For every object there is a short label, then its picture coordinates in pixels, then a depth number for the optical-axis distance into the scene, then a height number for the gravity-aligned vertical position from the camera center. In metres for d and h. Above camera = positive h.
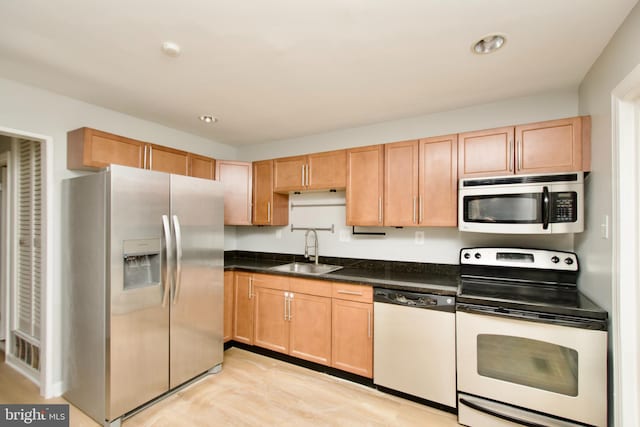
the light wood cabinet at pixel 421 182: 2.48 +0.27
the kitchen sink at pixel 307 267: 3.27 -0.62
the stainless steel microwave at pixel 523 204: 1.99 +0.07
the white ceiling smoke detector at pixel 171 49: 1.72 +0.98
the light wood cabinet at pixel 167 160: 2.83 +0.54
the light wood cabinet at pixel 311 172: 3.04 +0.45
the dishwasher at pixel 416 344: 2.15 -1.01
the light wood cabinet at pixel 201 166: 3.22 +0.53
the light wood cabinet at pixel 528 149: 2.06 +0.48
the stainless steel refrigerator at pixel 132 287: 2.02 -0.55
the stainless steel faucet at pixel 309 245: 3.46 -0.38
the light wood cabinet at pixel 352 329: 2.50 -1.01
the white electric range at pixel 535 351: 1.71 -0.87
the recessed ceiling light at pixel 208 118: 2.96 +0.97
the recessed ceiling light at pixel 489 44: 1.68 +0.99
